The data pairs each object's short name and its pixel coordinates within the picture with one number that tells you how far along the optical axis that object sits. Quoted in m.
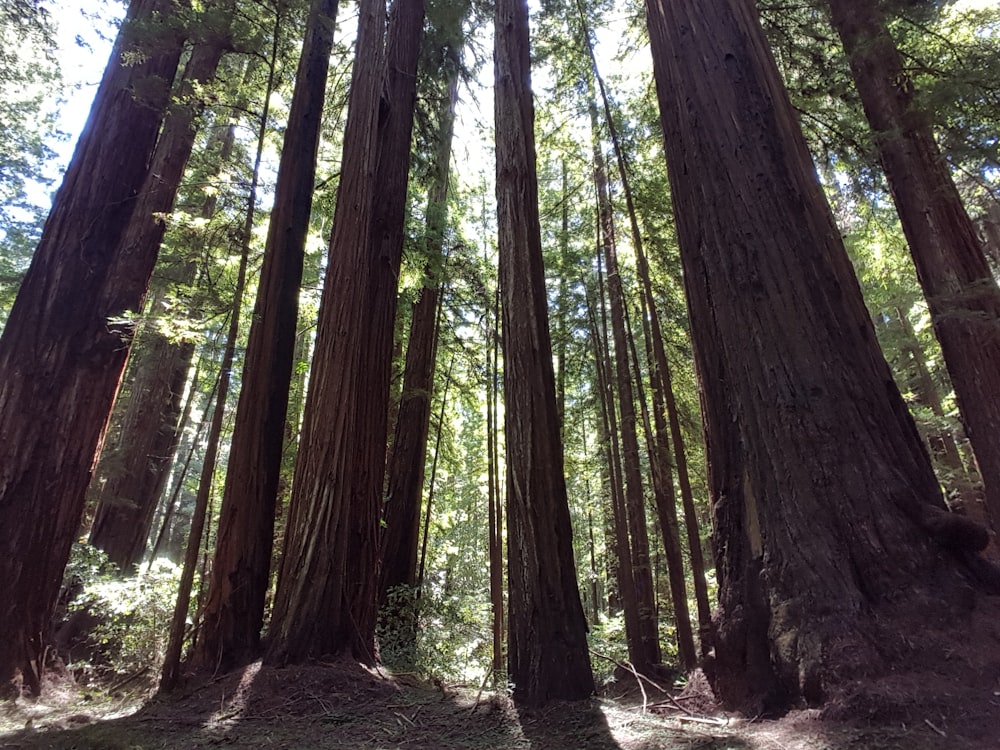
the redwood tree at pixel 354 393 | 4.23
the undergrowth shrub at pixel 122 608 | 6.09
